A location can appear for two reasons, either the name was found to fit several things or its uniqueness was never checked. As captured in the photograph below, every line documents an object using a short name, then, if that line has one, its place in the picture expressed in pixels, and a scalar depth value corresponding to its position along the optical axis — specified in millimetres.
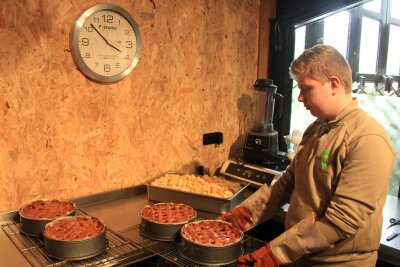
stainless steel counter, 1479
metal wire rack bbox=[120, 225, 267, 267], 1453
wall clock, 1875
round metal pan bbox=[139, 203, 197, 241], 1601
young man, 1257
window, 2303
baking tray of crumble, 1894
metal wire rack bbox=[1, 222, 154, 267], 1423
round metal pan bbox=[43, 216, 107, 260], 1410
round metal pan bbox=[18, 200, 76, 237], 1587
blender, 2459
